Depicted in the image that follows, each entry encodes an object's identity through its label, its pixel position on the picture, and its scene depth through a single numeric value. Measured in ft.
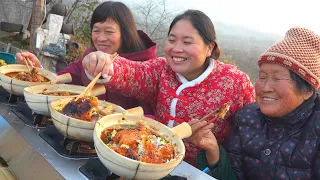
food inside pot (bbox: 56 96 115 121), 5.58
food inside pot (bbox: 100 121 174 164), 4.63
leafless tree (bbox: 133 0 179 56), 38.17
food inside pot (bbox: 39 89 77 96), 7.00
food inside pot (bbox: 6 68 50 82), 7.88
